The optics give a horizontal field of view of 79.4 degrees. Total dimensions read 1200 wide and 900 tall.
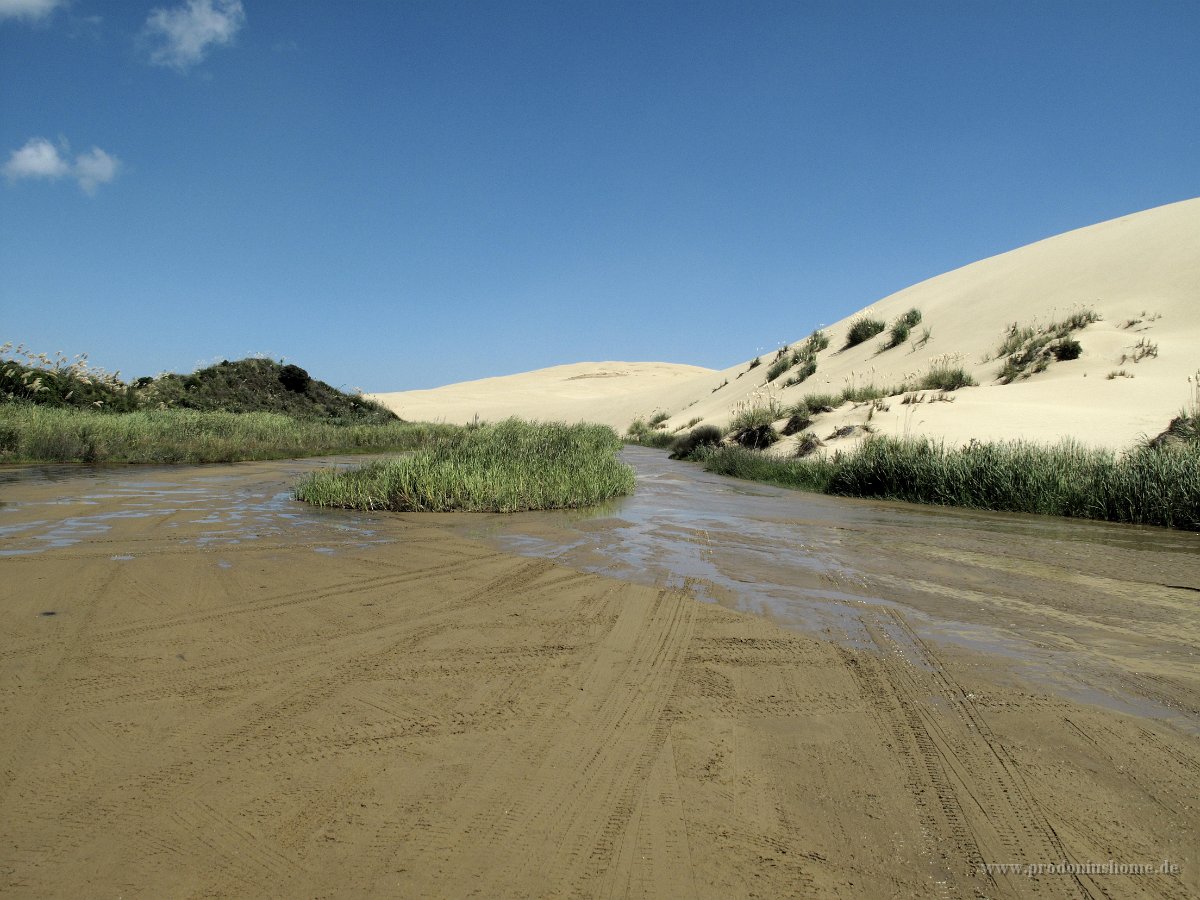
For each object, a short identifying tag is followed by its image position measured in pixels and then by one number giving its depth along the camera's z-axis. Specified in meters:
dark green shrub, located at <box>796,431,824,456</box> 16.97
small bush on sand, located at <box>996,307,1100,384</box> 19.81
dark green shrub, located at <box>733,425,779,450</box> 19.22
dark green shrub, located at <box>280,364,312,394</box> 32.09
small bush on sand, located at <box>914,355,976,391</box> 19.36
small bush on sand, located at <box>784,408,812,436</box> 18.89
